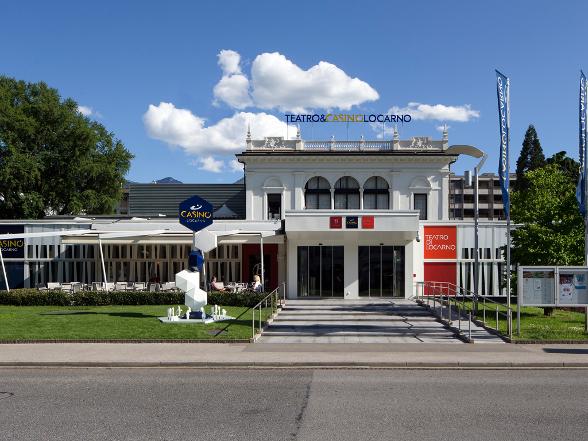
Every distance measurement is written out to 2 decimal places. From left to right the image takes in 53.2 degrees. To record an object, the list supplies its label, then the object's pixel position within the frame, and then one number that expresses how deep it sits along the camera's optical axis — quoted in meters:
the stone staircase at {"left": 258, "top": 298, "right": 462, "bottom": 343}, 19.11
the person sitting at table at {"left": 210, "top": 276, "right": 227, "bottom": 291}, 29.06
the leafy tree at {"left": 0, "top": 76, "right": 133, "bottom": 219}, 52.88
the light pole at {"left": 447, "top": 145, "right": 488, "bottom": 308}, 24.75
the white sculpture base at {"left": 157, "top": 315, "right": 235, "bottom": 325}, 21.25
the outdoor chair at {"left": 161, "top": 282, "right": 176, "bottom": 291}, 30.61
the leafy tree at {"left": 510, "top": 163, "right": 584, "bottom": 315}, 24.38
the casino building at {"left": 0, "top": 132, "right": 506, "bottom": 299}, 32.00
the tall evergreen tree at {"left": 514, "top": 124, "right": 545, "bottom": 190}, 81.31
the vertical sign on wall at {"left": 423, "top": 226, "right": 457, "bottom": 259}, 35.19
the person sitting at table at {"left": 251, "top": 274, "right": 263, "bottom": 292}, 29.78
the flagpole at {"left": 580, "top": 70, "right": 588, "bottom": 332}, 20.38
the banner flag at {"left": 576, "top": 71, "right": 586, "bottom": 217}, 20.38
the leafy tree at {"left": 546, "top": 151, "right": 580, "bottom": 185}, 60.12
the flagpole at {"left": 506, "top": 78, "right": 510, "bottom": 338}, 18.67
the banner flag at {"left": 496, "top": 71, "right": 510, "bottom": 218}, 20.17
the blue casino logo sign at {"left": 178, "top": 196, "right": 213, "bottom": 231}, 23.33
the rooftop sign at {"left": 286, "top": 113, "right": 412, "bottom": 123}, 48.38
